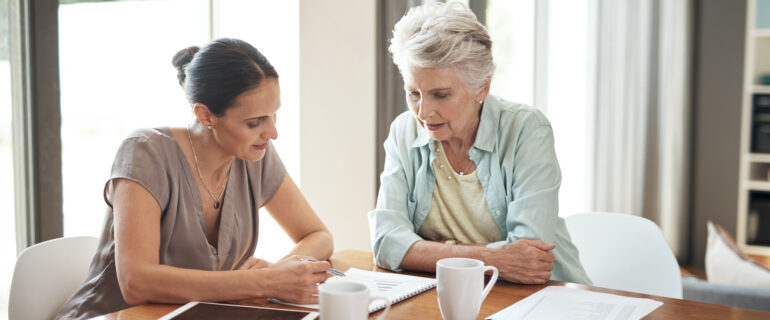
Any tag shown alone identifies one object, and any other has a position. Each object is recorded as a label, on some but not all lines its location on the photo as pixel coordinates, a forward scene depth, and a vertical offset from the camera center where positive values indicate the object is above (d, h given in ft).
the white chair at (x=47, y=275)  4.47 -1.14
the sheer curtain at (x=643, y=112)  14.05 +0.20
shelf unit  15.64 -0.65
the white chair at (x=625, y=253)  5.49 -1.17
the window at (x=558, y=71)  13.20 +1.05
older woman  4.81 -0.38
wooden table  3.64 -1.10
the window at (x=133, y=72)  7.04 +0.55
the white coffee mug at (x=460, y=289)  3.28 -0.87
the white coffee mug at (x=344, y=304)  2.83 -0.81
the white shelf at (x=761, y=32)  15.51 +2.13
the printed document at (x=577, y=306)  3.62 -1.09
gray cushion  6.00 -1.67
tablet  3.50 -1.07
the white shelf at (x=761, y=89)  15.70 +0.79
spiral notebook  3.89 -1.08
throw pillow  6.49 -1.52
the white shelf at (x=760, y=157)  15.83 -0.87
